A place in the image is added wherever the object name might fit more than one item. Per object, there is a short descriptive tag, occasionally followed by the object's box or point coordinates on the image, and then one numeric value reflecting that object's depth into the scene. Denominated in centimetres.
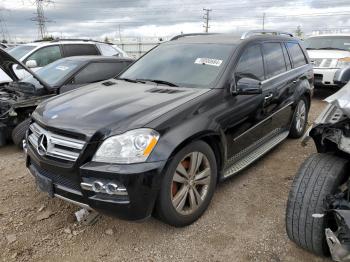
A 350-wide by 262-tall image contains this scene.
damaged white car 216
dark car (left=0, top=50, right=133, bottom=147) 476
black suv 246
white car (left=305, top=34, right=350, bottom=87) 845
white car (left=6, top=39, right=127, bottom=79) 823
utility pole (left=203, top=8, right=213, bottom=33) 6389
